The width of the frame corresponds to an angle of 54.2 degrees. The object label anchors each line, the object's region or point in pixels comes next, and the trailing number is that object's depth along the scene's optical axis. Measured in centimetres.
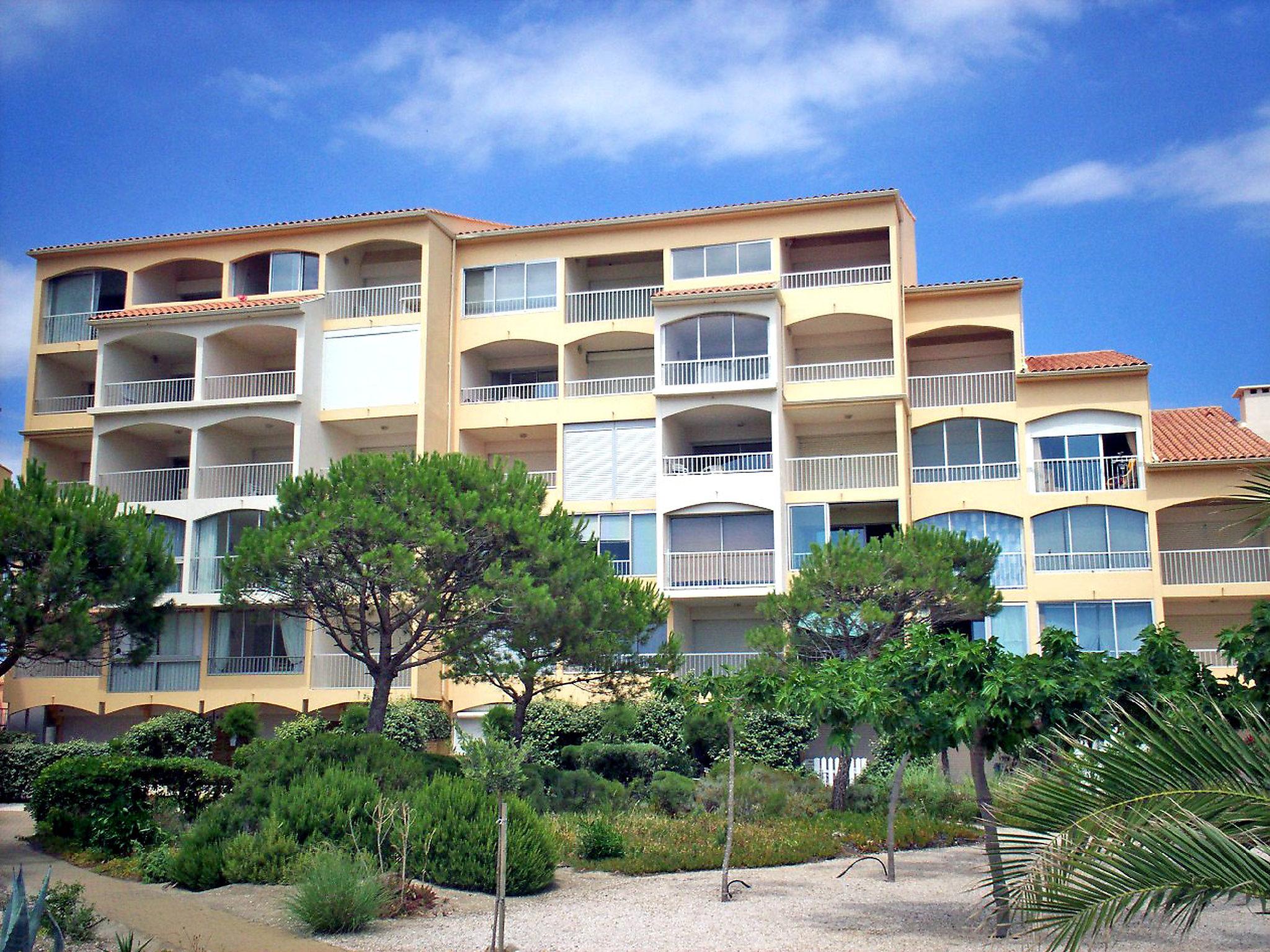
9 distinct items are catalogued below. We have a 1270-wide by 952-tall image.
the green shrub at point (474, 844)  1541
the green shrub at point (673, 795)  2347
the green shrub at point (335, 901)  1317
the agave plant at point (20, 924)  823
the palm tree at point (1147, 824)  616
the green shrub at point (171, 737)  3097
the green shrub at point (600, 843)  1800
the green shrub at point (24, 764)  2991
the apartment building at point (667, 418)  3394
